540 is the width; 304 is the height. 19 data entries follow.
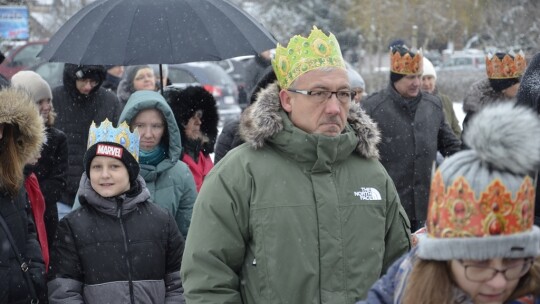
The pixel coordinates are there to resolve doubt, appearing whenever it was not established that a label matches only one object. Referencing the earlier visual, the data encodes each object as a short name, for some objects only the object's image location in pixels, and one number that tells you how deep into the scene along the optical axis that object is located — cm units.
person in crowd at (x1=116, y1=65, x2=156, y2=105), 1517
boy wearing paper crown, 782
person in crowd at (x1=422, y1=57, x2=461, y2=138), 1634
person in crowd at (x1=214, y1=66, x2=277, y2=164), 1104
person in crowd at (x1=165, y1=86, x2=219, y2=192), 1077
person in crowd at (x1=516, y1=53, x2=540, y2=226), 661
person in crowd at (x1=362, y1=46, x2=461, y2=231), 1214
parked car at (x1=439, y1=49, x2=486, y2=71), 4962
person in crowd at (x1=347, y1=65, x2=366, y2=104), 1397
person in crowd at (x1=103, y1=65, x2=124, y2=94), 1842
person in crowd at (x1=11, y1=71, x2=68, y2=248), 1042
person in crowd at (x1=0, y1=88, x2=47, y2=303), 770
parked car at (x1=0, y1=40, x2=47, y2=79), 3100
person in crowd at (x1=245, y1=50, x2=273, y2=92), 1412
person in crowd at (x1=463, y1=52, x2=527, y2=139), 1317
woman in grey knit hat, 389
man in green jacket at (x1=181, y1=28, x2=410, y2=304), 577
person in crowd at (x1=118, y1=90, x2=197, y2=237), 913
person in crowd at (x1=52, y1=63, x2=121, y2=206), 1270
